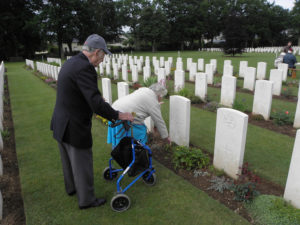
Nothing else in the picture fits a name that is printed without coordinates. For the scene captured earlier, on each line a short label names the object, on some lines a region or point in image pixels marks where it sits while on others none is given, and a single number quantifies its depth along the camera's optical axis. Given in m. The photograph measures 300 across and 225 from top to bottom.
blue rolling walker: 2.85
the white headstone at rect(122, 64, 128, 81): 12.14
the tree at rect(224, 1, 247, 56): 21.88
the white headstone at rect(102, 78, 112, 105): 6.30
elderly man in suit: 2.33
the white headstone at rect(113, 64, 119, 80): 12.86
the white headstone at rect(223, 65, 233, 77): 9.88
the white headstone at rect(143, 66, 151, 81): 10.45
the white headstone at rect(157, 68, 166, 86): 9.05
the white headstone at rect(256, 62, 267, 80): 10.91
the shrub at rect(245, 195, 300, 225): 2.47
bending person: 3.21
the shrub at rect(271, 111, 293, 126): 5.59
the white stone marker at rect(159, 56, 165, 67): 16.02
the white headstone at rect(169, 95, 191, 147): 4.02
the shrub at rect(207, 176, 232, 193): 3.16
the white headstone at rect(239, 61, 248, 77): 11.34
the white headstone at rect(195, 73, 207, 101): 7.50
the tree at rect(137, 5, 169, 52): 41.19
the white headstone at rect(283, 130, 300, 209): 2.58
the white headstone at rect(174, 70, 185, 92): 8.38
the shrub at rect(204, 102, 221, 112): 6.84
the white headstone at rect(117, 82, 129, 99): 5.26
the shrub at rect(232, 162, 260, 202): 2.91
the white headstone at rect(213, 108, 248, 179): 3.17
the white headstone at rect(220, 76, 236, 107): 6.72
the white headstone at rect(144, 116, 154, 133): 5.14
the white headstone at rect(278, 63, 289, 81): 10.10
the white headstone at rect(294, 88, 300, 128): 5.24
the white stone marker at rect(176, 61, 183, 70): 12.86
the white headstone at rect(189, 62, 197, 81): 10.78
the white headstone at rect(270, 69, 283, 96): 7.98
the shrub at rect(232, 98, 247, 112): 6.31
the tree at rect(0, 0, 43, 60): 32.62
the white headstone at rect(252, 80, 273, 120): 5.67
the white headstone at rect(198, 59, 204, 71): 13.80
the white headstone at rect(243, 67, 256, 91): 8.74
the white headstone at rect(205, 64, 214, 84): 10.22
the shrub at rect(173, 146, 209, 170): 3.68
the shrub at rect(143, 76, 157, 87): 8.18
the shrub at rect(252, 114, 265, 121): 5.85
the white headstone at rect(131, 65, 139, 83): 11.56
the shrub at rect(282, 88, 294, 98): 7.79
